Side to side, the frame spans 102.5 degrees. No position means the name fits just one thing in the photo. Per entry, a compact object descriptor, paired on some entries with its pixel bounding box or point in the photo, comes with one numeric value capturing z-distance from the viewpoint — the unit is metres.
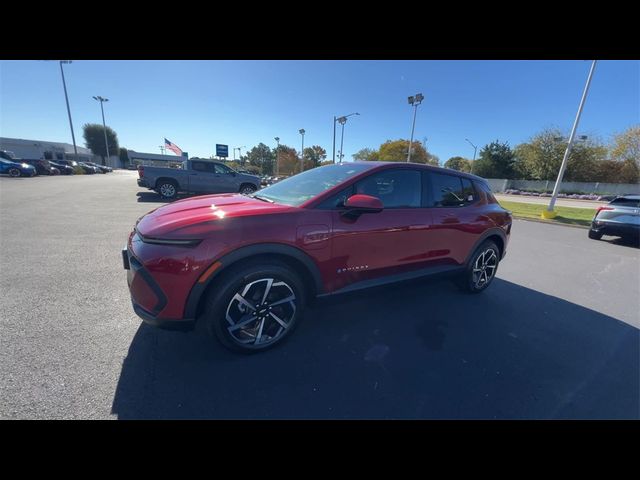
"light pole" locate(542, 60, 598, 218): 10.98
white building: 46.96
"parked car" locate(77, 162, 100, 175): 35.72
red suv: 1.95
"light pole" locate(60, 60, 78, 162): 36.99
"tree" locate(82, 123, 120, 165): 56.16
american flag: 50.62
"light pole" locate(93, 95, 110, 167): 47.66
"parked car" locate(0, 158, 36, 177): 19.98
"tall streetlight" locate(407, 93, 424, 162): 23.96
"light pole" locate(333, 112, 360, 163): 29.83
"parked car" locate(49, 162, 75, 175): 29.17
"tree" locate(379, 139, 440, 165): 58.41
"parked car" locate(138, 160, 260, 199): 11.01
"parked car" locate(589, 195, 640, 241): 6.95
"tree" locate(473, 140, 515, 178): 46.88
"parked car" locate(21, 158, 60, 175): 24.45
